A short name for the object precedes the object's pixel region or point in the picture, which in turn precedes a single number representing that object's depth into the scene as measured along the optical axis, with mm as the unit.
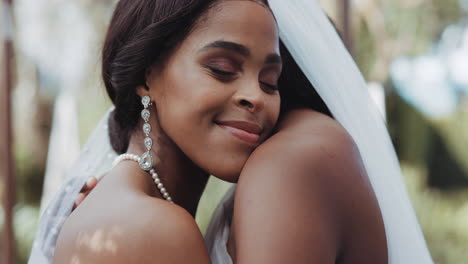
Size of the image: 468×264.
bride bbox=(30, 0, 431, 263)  1741
